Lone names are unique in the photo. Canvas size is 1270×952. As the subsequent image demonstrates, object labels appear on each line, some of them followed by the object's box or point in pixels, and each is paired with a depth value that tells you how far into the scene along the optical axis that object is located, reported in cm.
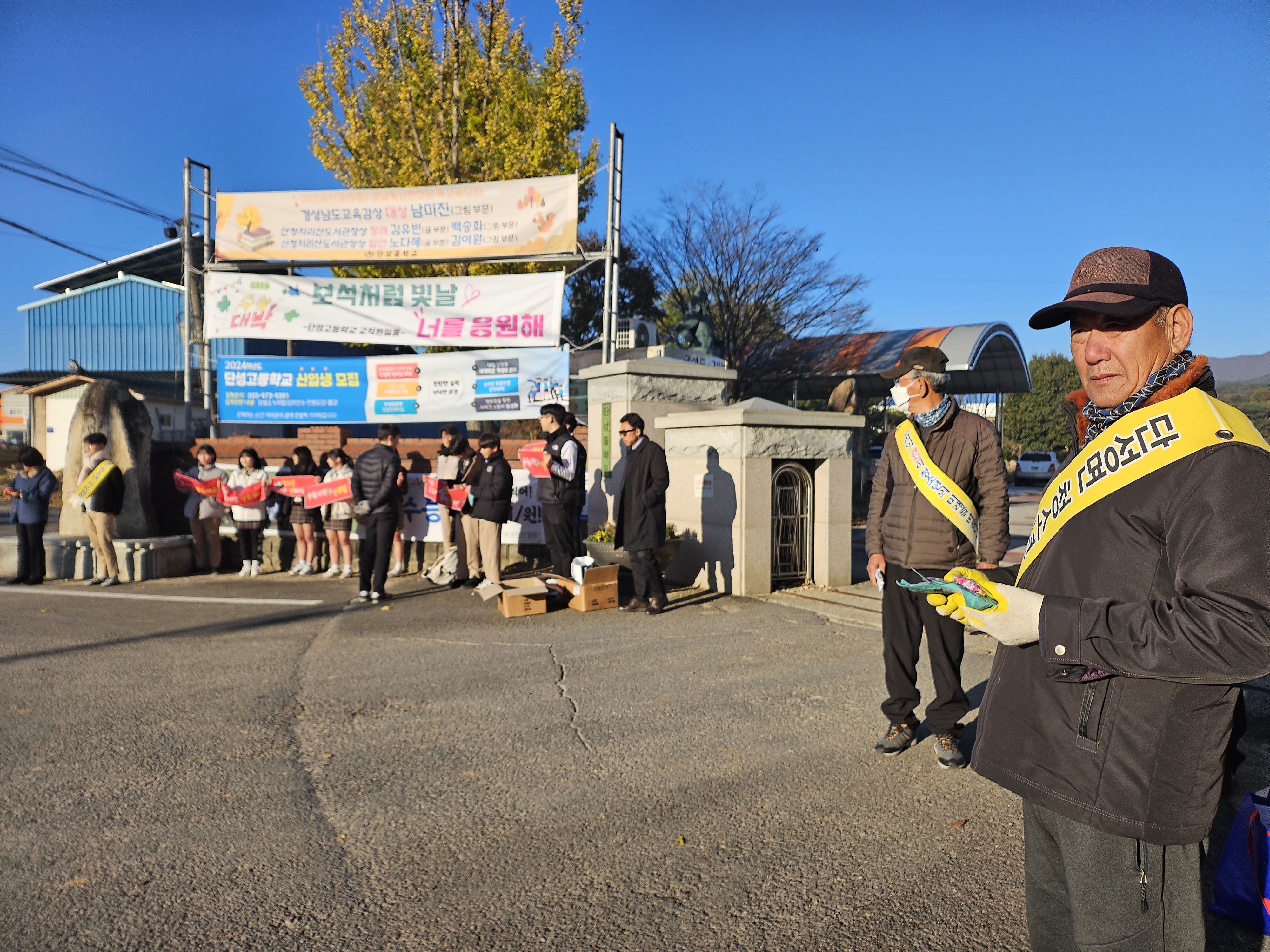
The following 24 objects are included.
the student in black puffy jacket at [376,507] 901
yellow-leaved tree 1596
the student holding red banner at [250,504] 1112
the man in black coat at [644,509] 807
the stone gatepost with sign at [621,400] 1041
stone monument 1131
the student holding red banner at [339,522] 1059
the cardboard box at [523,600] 806
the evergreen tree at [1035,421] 5384
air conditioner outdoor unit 2189
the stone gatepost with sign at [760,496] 910
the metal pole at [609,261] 1166
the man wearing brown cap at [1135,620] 153
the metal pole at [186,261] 1350
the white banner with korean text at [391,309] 1222
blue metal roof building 3266
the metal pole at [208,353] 1386
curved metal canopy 2458
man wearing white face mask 427
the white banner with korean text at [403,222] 1238
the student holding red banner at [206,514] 1127
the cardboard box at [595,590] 832
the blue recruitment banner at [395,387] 1215
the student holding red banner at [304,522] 1110
